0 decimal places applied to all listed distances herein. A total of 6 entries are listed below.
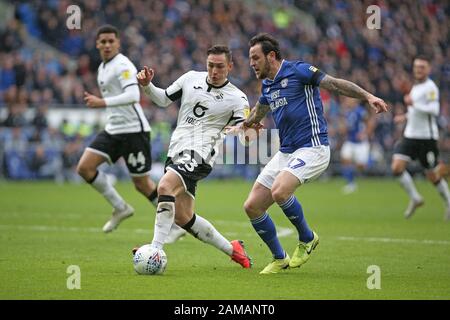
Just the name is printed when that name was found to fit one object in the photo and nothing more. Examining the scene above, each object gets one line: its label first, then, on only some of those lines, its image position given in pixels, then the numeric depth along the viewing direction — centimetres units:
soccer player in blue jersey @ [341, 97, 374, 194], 5176
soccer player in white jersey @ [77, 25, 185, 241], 2664
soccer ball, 1836
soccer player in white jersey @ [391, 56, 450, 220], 3316
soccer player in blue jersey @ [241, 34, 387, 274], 1930
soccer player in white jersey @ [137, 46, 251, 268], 1983
